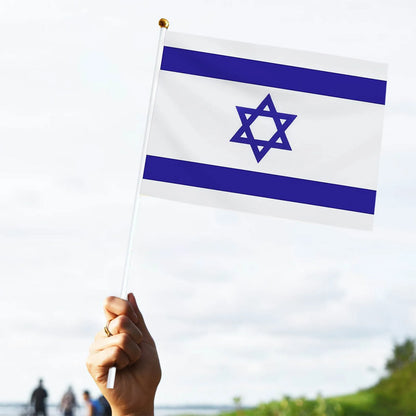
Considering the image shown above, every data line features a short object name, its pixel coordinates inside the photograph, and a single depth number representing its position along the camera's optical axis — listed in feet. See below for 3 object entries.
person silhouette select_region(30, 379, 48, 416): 63.41
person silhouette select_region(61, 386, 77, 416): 67.62
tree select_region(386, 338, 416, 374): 103.80
